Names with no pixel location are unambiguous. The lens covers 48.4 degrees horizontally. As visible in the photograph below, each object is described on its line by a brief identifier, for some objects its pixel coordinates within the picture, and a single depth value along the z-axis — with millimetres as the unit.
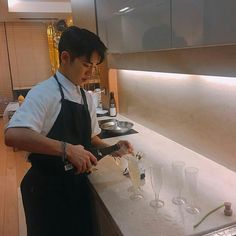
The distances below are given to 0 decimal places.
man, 1074
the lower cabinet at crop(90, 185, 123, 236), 978
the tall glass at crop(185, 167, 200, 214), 1044
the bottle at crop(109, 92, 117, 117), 2604
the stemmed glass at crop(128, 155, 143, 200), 1136
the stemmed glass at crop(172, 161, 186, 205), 1054
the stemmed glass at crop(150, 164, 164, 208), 1039
